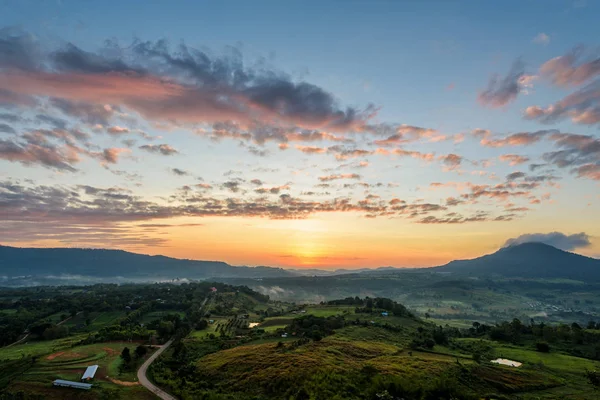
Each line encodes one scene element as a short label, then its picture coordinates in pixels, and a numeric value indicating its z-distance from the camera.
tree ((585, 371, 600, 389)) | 76.81
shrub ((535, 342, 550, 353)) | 117.94
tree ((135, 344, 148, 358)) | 108.29
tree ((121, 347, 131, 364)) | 100.62
